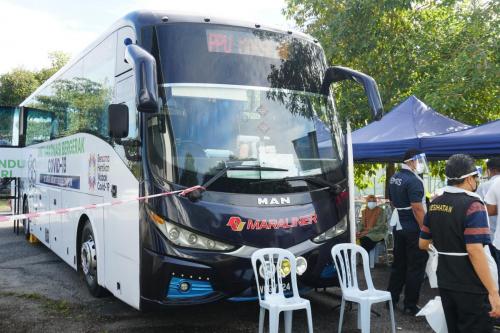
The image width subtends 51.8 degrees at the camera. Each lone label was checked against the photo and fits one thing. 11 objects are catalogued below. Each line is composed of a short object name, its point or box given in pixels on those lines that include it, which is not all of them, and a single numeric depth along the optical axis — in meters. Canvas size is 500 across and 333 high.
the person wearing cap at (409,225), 5.83
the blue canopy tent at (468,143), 6.88
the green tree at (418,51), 11.41
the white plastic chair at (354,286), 4.78
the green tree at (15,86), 37.41
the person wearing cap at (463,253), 3.46
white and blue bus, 4.58
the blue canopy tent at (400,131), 8.20
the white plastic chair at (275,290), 4.43
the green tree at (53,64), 39.19
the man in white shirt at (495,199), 5.52
